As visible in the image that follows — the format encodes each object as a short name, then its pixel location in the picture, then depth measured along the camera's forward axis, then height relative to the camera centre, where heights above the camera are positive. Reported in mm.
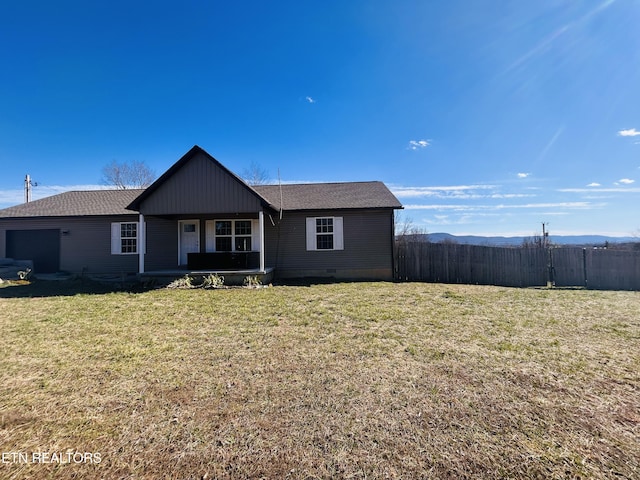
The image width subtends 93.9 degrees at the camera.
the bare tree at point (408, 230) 26748 +1566
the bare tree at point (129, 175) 30347 +7850
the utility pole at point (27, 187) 24250 +5392
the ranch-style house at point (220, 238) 13070 +577
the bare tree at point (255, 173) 31047 +7954
